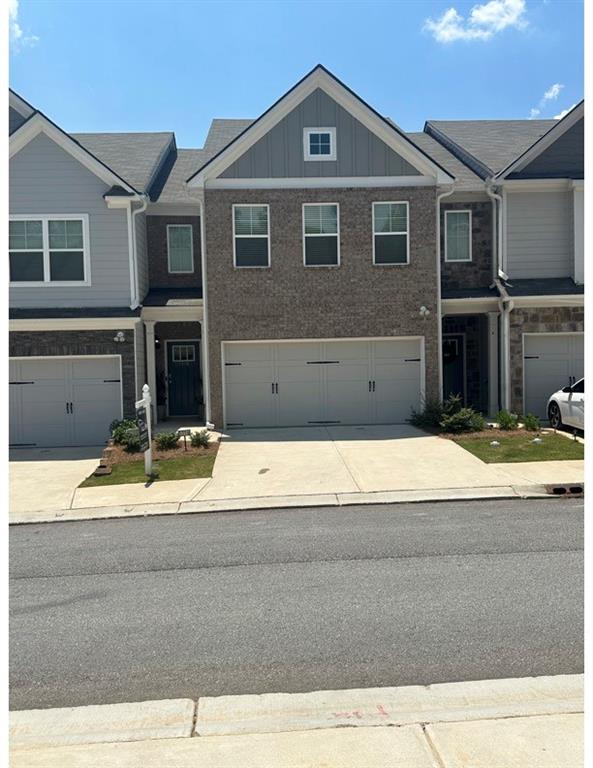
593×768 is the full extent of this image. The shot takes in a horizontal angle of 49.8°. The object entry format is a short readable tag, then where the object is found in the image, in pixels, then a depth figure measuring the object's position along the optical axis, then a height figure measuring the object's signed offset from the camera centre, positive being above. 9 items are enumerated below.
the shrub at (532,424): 15.41 -1.31
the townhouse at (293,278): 16.81 +2.54
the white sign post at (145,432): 12.17 -1.12
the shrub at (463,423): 15.58 -1.28
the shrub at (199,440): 14.88 -1.56
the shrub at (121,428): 15.19 -1.32
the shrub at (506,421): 15.49 -1.24
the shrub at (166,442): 14.76 -1.59
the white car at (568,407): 14.90 -0.90
